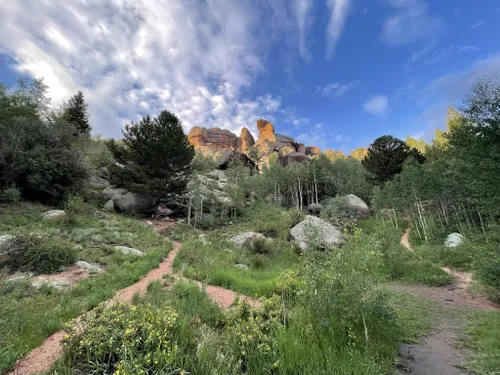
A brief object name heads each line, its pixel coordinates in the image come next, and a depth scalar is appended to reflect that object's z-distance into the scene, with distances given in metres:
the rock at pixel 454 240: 15.81
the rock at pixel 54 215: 12.89
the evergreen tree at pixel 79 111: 31.64
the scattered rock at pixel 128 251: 10.30
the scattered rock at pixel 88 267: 7.99
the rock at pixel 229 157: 47.41
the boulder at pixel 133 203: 22.36
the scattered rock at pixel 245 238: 15.90
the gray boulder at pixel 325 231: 15.43
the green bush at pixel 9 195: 14.52
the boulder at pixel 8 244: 7.58
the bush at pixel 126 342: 3.32
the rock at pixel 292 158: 52.12
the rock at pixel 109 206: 20.83
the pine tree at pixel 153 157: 23.27
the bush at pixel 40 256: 7.47
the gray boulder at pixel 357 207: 32.56
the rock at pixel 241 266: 11.10
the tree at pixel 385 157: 33.09
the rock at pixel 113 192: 22.89
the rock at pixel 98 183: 25.59
